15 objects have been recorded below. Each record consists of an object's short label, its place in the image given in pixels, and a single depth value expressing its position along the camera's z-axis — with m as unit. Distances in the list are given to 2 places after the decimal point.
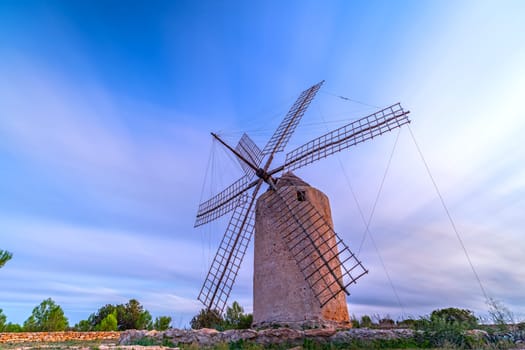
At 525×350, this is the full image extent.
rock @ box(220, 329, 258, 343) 7.19
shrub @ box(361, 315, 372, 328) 10.26
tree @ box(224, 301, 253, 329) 11.45
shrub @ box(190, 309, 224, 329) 10.79
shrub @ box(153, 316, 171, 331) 23.11
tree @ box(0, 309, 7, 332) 16.75
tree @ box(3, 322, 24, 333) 17.56
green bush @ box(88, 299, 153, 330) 24.98
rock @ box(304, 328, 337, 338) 7.08
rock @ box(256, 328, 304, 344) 7.07
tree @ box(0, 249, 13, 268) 15.05
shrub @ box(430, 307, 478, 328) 8.57
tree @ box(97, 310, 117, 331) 21.20
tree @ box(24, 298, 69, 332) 19.52
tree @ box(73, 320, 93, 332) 22.41
